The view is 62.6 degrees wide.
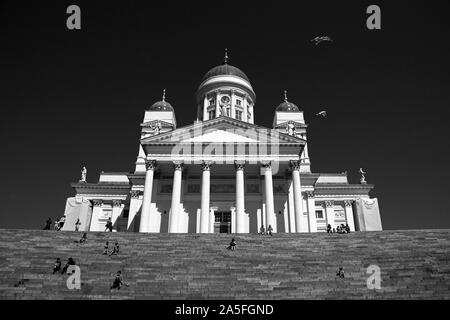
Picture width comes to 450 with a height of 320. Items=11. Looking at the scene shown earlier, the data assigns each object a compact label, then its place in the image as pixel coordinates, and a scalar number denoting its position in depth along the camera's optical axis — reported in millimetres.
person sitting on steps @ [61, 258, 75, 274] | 15825
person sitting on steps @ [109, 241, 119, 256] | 18683
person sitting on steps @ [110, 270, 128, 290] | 14438
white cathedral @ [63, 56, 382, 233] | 30203
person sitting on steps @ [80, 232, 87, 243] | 20406
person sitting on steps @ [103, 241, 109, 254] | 18625
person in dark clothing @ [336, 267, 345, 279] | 15453
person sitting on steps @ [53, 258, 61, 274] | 15820
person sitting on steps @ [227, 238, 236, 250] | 19734
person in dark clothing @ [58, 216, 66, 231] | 26759
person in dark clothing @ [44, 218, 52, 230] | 25656
